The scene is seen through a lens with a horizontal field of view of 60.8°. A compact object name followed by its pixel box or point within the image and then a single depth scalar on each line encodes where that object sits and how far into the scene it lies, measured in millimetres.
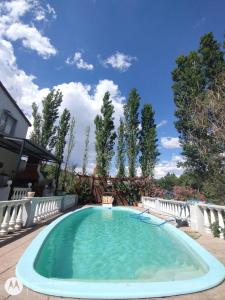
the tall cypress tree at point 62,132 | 21703
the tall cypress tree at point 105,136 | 20156
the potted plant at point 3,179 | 9023
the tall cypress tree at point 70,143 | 23716
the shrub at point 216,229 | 4797
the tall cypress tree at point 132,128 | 20812
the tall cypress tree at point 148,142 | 20797
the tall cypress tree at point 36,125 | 20891
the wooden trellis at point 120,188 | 17734
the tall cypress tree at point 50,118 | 21000
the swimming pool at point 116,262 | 2125
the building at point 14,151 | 11227
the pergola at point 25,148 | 8072
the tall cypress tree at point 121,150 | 20734
